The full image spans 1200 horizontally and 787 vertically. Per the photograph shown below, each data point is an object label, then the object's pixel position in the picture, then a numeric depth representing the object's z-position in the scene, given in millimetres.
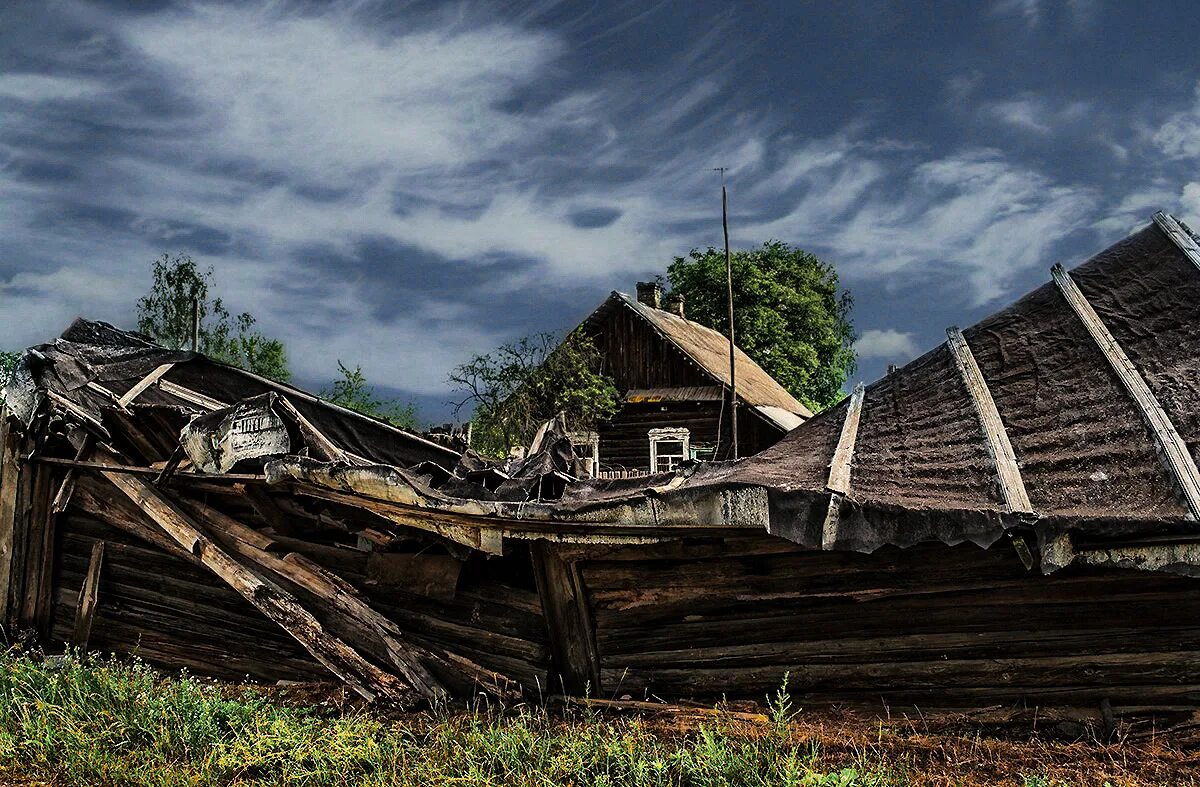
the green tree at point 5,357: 35062
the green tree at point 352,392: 29844
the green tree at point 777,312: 40125
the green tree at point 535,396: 26641
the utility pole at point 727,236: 21969
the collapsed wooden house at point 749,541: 4855
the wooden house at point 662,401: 27391
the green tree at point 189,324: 30672
